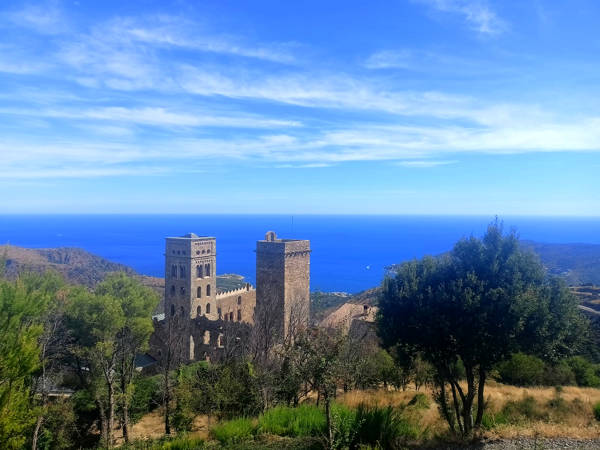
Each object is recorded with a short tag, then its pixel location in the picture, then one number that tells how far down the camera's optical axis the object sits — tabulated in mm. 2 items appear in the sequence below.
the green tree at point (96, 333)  19234
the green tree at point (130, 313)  19422
